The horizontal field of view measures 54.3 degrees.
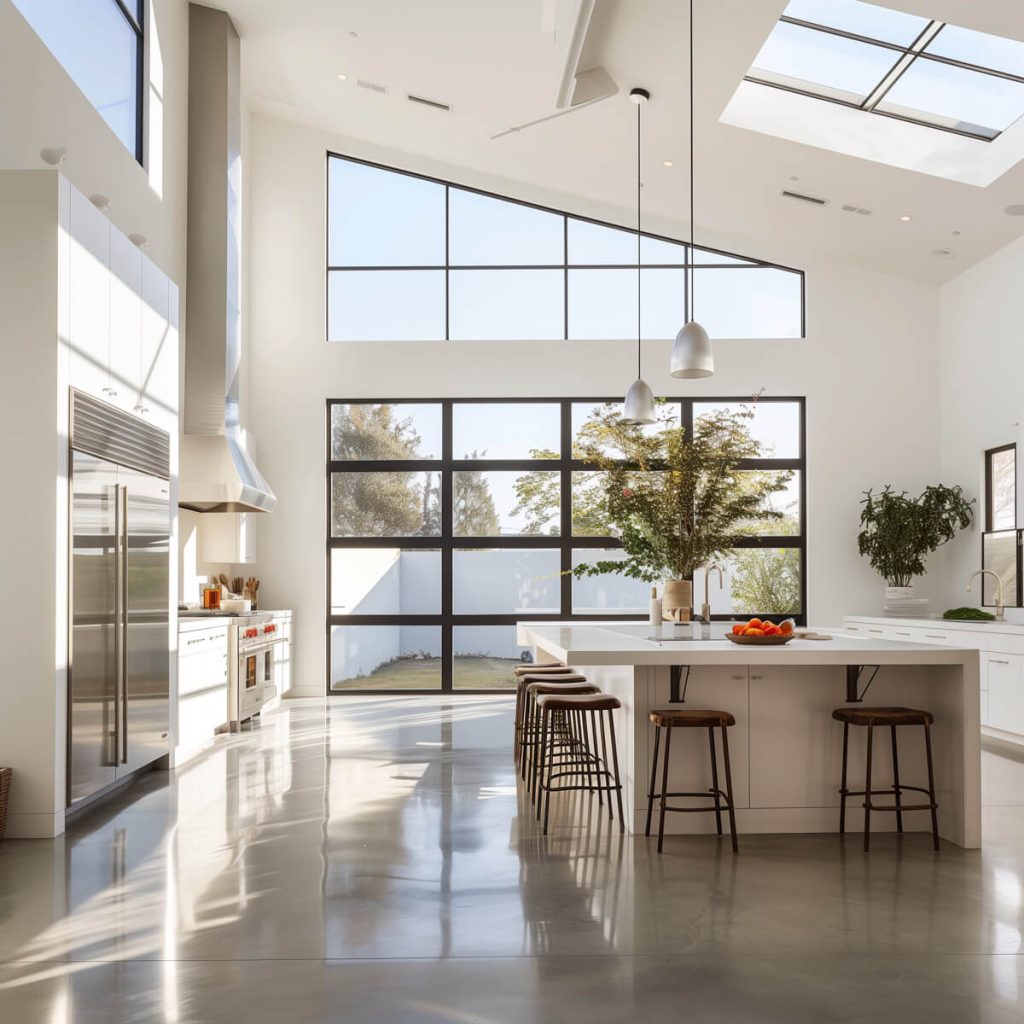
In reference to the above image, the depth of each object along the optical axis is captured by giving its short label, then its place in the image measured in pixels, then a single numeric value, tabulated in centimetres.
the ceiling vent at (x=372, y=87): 853
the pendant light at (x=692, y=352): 514
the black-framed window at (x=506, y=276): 996
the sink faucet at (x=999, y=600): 793
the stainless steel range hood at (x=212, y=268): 804
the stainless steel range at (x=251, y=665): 742
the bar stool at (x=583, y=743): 467
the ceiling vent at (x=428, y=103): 859
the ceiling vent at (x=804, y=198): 836
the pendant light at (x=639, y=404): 667
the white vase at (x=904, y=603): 903
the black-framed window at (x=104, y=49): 565
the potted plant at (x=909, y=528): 896
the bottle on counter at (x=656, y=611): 604
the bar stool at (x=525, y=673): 586
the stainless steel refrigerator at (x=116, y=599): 462
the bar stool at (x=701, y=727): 414
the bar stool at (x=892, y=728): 422
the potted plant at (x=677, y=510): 589
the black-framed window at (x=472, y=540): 978
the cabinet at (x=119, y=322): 464
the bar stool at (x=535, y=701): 508
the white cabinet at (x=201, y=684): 643
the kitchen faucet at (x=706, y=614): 592
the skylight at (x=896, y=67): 634
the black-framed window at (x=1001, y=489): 824
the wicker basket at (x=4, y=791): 424
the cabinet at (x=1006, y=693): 671
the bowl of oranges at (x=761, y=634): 454
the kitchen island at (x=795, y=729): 441
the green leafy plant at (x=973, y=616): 795
